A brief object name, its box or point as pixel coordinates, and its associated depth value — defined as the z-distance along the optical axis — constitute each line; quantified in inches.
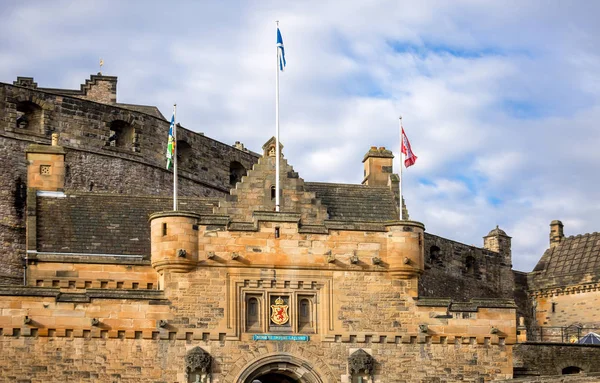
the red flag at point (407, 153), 1999.3
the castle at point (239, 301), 1779.0
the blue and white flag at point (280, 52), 1990.7
